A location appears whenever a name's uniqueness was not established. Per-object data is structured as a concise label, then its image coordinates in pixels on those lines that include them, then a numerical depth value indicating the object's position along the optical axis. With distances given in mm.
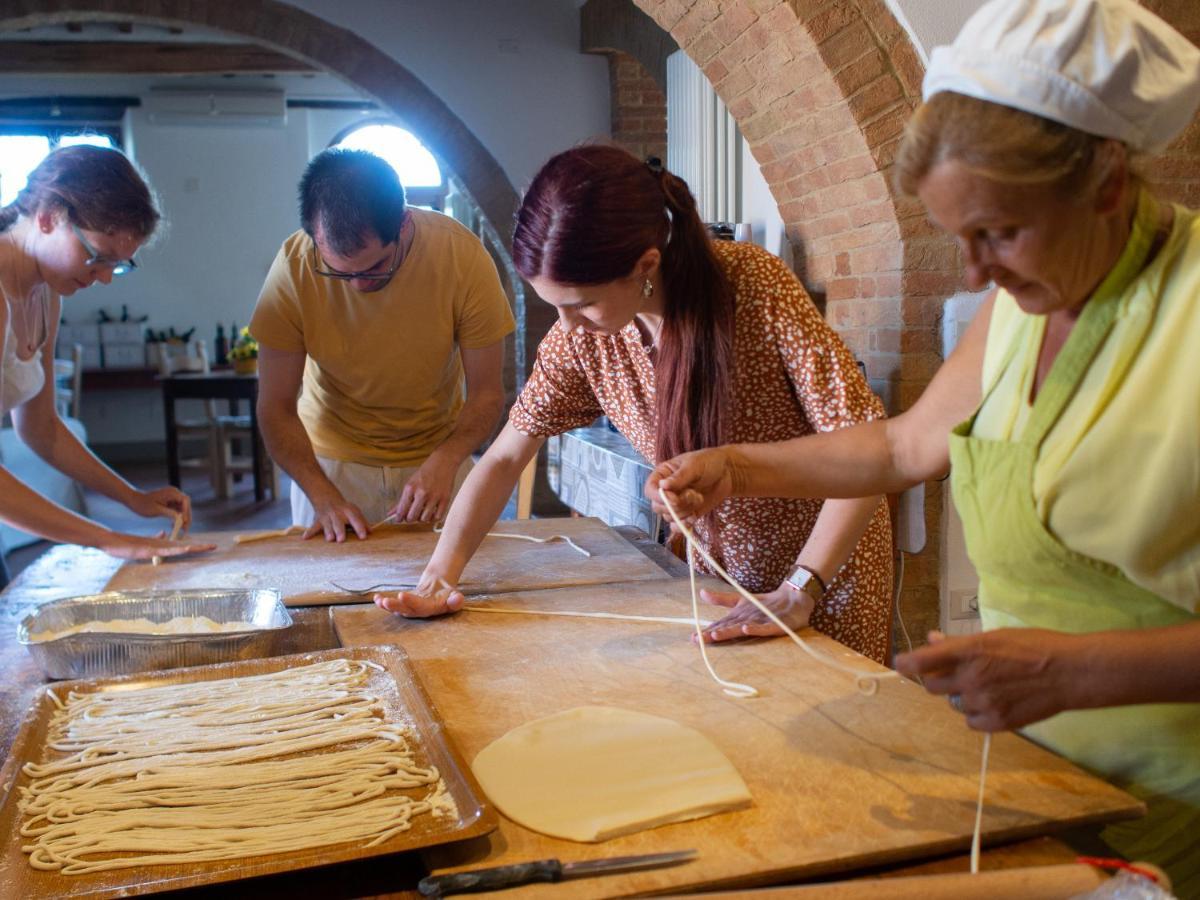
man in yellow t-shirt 2635
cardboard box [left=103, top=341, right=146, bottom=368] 10586
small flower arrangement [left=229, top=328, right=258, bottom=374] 7766
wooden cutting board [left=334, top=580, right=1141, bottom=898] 1059
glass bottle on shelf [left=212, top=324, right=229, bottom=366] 10021
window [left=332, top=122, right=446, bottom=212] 11062
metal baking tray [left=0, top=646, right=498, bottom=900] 992
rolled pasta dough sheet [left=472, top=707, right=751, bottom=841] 1122
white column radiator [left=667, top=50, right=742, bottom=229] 5160
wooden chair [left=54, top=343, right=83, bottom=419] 7469
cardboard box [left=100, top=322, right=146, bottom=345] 10523
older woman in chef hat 958
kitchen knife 992
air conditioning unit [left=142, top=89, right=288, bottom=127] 10445
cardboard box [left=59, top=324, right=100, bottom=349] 10469
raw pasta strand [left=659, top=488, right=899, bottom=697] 1443
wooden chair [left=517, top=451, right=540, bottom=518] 3254
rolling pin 905
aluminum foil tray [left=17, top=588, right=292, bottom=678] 1587
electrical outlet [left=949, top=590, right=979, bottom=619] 3668
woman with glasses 2129
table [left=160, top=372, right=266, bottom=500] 7723
